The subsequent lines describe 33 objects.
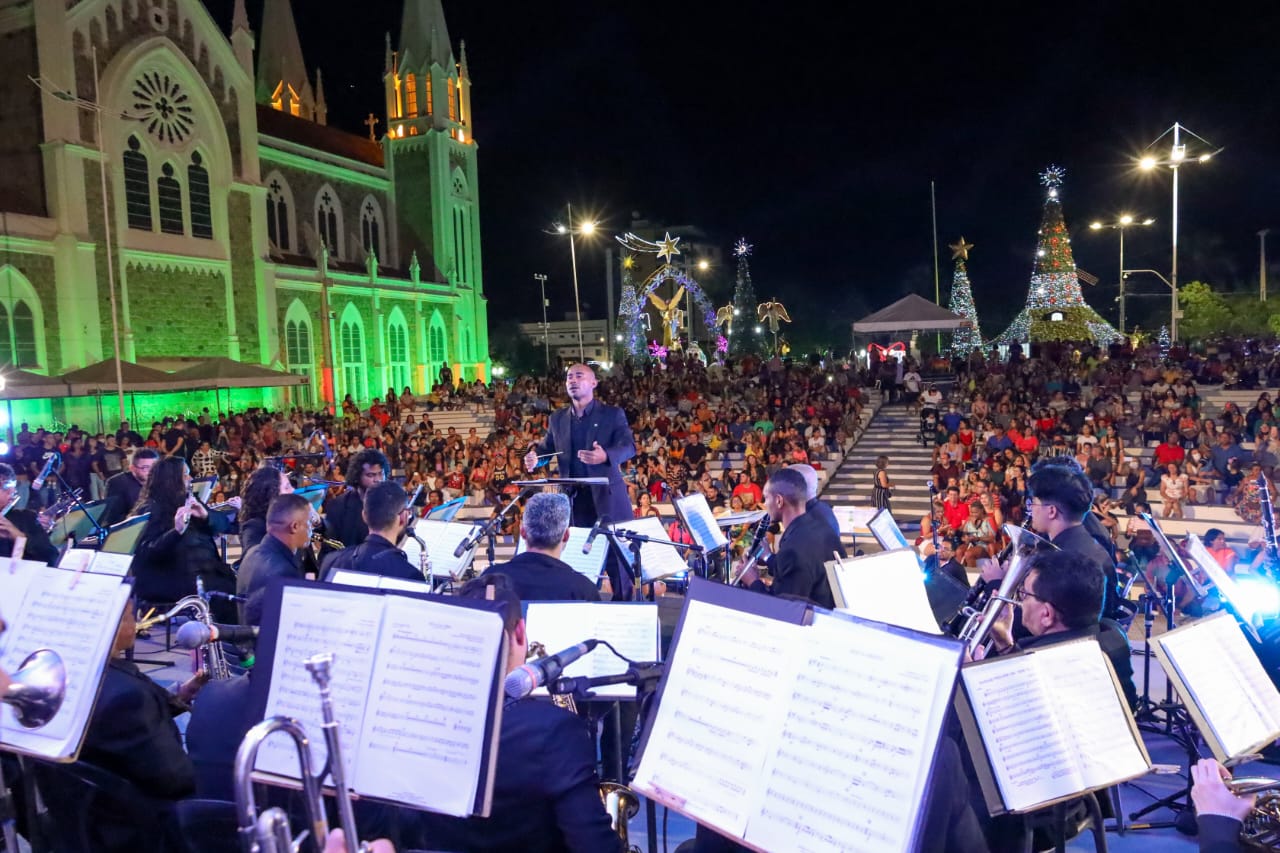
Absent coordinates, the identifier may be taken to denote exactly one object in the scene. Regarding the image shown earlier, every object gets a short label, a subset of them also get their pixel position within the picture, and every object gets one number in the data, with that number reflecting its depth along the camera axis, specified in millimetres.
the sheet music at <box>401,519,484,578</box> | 5680
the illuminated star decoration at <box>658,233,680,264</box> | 35562
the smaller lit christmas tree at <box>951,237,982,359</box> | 31641
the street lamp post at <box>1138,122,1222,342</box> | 16625
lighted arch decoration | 36428
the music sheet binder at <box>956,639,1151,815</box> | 2605
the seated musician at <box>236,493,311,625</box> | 4496
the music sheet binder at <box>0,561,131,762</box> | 2668
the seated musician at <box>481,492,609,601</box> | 4027
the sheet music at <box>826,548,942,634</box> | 4082
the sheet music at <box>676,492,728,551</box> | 6184
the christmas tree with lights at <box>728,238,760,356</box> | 47688
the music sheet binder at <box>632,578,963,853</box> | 1935
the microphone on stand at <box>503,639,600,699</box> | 2270
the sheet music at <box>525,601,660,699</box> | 3617
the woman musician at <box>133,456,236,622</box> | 6188
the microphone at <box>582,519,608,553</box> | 4995
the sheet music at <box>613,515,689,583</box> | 6162
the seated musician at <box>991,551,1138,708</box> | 3195
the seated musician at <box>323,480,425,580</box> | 4449
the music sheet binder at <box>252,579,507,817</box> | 2227
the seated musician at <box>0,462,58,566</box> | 5295
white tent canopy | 20031
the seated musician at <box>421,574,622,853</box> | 2426
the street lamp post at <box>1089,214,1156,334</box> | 22844
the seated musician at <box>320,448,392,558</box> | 6230
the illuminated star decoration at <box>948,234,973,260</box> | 31767
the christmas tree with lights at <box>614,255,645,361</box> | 38625
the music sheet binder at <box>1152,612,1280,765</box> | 3111
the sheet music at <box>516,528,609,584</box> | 5824
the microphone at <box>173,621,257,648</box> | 2627
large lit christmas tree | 29391
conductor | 6434
